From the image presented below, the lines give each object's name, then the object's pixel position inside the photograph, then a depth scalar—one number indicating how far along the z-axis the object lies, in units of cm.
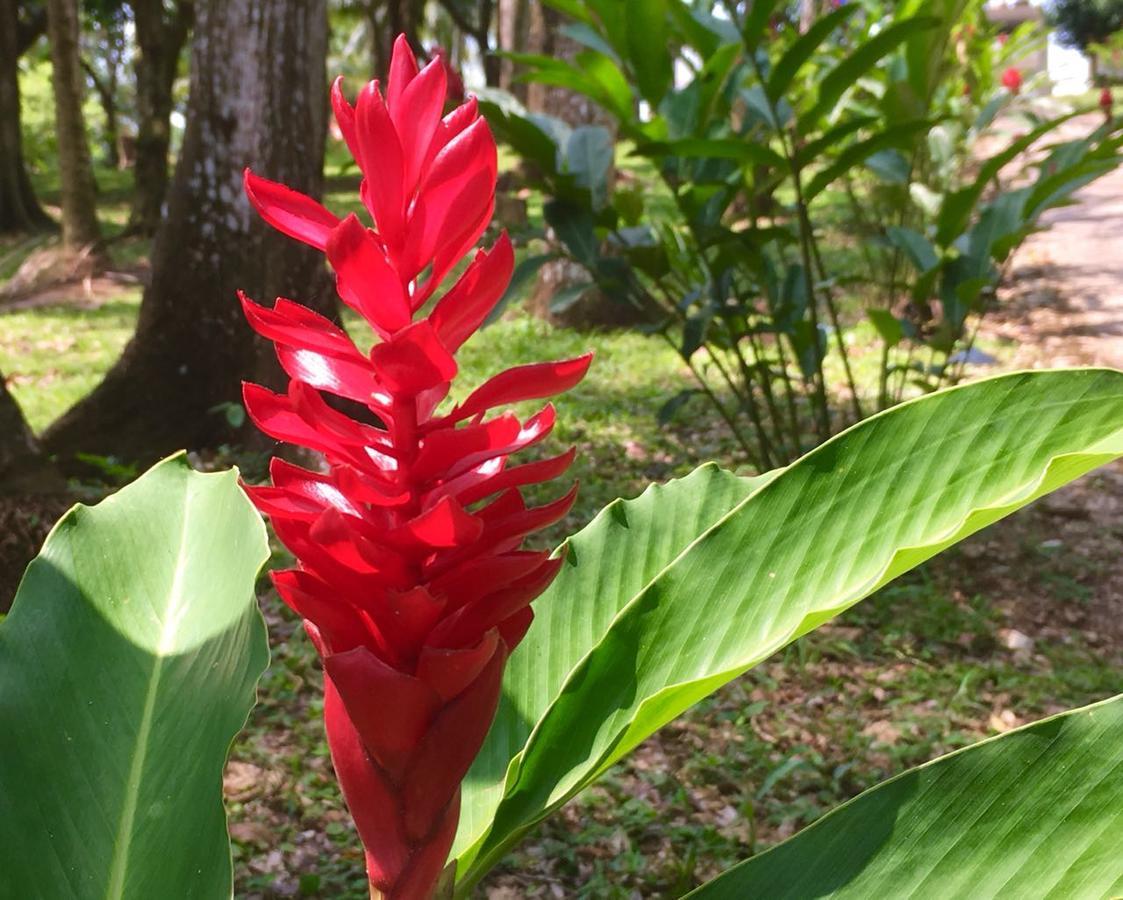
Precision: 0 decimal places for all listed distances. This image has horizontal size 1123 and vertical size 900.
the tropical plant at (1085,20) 2798
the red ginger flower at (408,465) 56
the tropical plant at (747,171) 245
